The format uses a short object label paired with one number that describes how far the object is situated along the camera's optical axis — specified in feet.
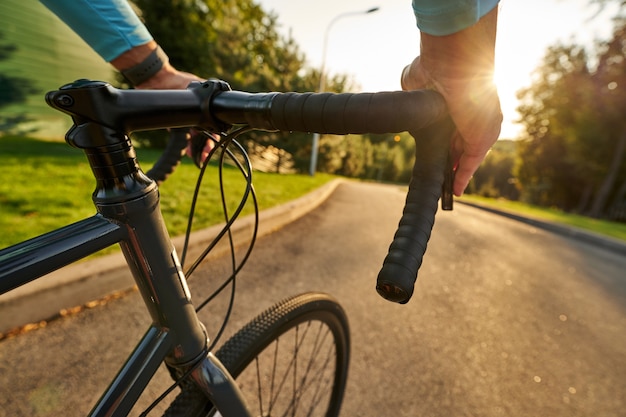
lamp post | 41.76
